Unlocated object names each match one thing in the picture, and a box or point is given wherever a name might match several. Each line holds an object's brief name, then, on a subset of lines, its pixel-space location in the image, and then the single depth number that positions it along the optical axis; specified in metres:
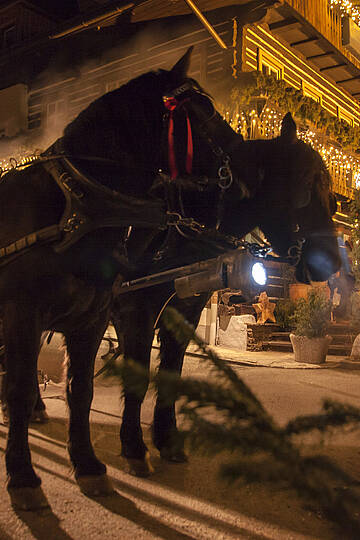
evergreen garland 11.37
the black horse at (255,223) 3.29
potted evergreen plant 9.49
